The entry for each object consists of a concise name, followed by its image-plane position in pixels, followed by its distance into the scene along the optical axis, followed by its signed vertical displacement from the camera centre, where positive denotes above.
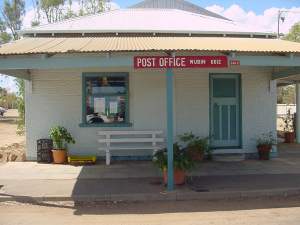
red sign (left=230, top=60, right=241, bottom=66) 10.48 +0.96
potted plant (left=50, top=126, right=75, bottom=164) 14.71 -0.71
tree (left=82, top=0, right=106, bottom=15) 34.42 +6.86
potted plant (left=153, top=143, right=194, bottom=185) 10.70 -0.98
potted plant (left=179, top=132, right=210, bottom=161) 14.32 -0.84
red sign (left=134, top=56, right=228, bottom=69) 10.27 +0.97
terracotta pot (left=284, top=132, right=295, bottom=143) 21.00 -0.98
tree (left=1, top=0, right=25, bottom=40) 50.47 +9.54
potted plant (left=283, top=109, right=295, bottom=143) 21.03 -0.75
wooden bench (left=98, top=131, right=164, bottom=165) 14.65 -0.74
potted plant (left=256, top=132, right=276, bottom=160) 15.27 -0.99
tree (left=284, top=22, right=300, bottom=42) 41.62 +6.07
